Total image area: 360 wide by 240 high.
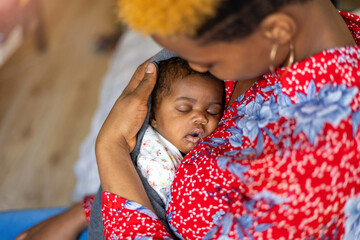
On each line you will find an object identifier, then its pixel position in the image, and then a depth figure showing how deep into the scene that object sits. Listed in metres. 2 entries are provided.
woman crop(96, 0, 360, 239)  0.75
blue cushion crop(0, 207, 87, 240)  1.38
